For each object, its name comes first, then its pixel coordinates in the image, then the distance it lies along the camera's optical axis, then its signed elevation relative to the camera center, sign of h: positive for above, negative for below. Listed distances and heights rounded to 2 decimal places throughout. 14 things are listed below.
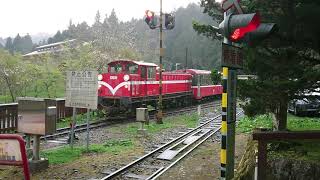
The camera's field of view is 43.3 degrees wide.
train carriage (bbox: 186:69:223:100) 31.77 -0.01
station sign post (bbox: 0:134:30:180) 5.15 -0.90
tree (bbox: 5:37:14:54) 105.50 +10.41
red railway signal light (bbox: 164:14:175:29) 18.19 +2.87
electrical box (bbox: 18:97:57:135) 9.47 -0.79
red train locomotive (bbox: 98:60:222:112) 20.97 -0.10
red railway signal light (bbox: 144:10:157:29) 17.61 +2.88
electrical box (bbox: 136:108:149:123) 15.15 -1.13
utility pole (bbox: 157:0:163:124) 18.86 -1.25
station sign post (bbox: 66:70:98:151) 11.94 -0.19
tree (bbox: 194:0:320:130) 5.79 +0.52
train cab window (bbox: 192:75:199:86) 32.00 +0.38
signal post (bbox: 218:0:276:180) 5.20 +0.43
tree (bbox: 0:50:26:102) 33.03 +0.81
